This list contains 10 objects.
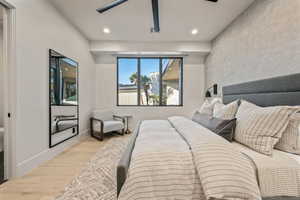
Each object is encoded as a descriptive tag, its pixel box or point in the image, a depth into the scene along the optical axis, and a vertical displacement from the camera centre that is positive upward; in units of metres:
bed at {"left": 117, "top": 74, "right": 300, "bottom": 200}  1.24 -0.38
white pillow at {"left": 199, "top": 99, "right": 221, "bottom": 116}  3.02 -0.20
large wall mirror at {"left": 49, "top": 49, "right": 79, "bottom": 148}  2.88 -0.01
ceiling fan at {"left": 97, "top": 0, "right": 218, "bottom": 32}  2.28 +1.37
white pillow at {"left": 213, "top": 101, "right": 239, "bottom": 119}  2.17 -0.18
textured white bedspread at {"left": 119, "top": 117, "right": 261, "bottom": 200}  1.05 -0.54
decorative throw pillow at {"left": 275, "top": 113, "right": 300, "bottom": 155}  1.45 -0.37
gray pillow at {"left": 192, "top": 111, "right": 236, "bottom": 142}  1.83 -0.34
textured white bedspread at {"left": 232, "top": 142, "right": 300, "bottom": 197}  1.19 -0.59
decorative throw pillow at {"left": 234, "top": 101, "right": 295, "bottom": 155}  1.47 -0.28
